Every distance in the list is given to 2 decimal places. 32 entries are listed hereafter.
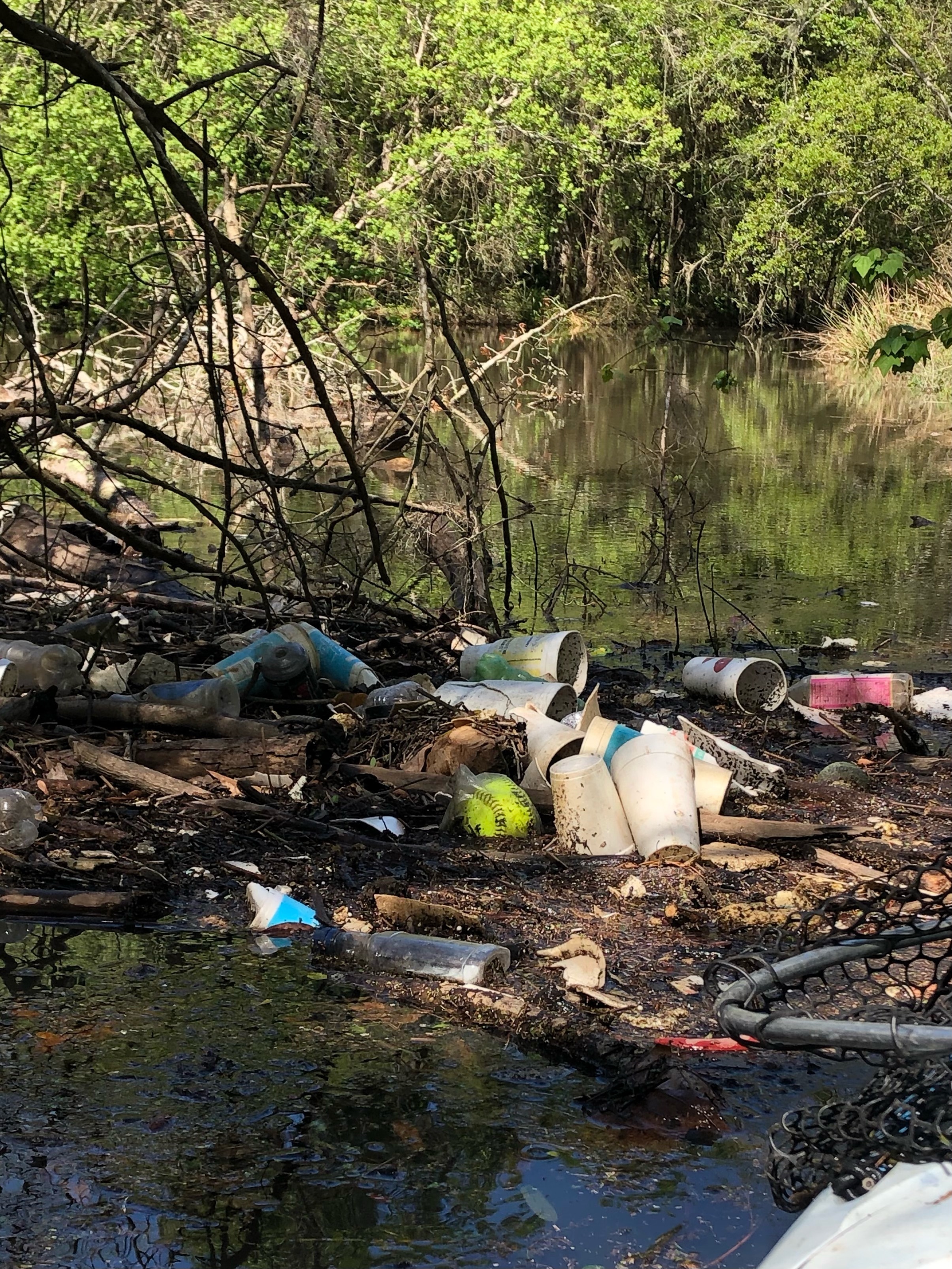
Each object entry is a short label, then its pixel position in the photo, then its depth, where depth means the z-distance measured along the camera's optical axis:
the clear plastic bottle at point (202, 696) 5.13
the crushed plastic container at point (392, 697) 5.36
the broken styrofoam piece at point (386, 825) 4.50
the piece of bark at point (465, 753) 4.88
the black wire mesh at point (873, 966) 2.29
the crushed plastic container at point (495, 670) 5.78
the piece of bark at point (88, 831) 4.25
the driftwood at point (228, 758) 4.79
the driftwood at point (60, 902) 3.76
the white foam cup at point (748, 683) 6.14
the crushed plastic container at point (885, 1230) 1.61
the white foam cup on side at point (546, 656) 5.79
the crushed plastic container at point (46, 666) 5.23
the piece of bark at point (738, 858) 4.24
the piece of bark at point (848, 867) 4.20
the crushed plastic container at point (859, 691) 6.12
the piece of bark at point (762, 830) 4.41
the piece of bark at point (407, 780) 4.82
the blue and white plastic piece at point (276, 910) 3.79
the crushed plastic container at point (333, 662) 5.68
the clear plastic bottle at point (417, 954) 3.40
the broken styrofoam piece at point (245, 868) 4.13
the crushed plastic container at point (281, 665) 5.45
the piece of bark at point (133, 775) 4.61
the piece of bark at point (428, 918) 3.72
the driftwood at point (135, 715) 5.01
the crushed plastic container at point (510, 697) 5.39
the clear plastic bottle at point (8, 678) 5.12
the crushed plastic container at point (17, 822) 4.14
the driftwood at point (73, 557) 7.89
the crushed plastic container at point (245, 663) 5.38
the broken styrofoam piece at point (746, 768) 4.95
